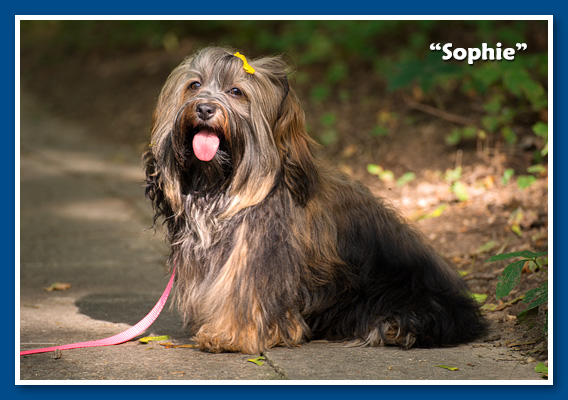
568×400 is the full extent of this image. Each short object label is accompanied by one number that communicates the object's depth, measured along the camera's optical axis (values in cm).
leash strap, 406
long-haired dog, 385
